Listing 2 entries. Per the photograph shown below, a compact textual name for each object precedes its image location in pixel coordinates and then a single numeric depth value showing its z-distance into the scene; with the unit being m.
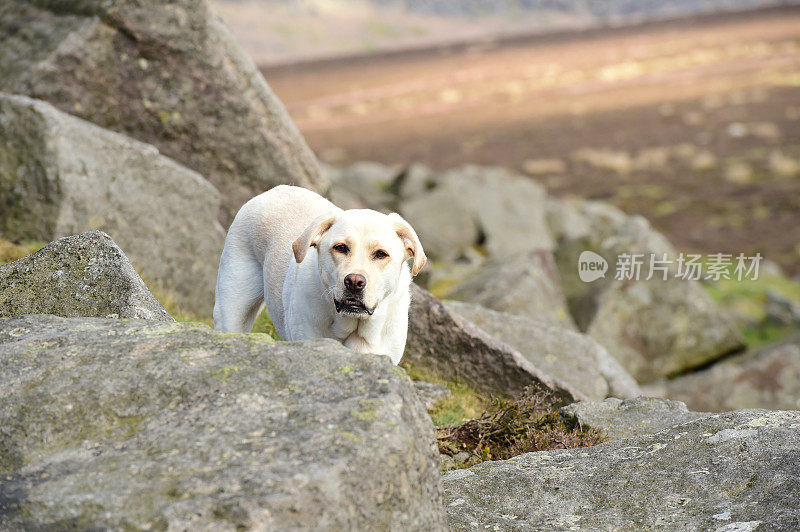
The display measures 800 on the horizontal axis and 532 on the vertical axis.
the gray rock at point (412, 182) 23.64
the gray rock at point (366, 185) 22.42
